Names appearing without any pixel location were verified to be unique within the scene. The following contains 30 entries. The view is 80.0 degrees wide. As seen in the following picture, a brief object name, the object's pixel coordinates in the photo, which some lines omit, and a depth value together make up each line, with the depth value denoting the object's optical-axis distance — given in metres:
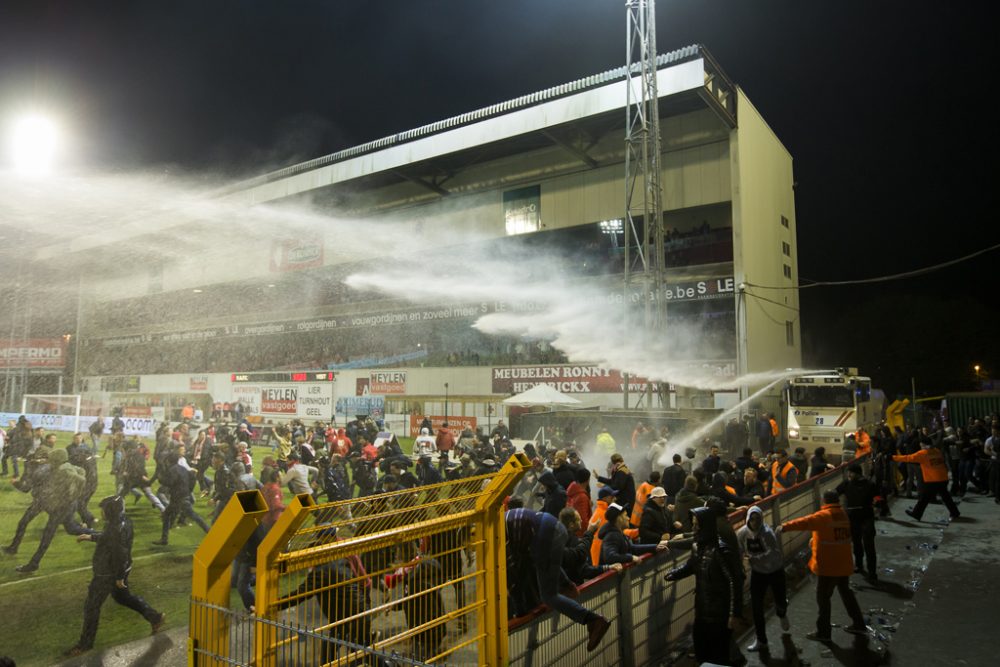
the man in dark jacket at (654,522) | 5.65
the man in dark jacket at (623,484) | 7.36
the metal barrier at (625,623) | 3.71
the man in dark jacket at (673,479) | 8.11
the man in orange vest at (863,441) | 12.76
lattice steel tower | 17.56
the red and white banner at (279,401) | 24.91
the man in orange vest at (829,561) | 5.32
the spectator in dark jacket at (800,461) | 9.83
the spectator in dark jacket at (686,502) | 5.60
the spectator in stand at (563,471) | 7.36
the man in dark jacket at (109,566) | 5.25
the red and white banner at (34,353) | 24.55
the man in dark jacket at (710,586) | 4.35
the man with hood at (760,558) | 5.23
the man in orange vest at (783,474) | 8.67
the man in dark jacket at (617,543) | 4.55
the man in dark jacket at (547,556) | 3.78
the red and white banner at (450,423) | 23.33
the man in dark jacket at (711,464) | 8.75
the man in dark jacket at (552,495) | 6.14
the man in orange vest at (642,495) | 6.70
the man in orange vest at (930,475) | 9.61
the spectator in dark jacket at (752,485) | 7.75
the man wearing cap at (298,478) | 7.90
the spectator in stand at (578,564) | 4.29
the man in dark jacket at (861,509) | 7.05
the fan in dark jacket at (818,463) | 9.34
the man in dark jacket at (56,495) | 7.78
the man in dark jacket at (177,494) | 9.22
